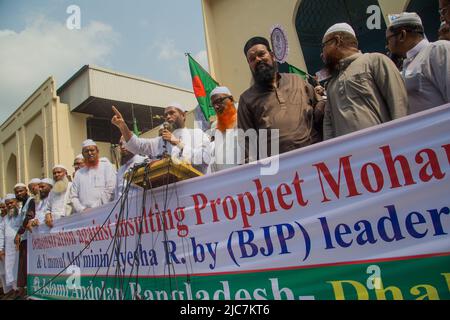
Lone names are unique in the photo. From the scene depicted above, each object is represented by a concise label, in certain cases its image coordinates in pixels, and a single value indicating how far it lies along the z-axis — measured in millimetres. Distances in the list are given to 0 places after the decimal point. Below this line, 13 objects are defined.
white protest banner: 1640
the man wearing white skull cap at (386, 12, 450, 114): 1938
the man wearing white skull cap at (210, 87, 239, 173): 3008
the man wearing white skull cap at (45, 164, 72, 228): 4785
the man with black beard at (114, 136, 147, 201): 4355
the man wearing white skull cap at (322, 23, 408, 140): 2018
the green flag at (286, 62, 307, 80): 6145
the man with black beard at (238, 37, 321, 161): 2502
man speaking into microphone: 3178
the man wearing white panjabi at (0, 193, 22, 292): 5895
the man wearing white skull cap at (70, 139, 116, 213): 4305
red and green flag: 6527
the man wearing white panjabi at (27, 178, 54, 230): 4909
